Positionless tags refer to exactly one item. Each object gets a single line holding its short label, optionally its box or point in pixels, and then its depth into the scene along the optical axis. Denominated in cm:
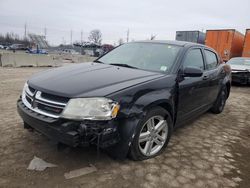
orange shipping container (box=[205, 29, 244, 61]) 1466
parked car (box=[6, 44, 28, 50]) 4993
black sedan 246
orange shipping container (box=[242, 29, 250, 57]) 1406
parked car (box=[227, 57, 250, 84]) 1039
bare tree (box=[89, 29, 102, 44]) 8721
